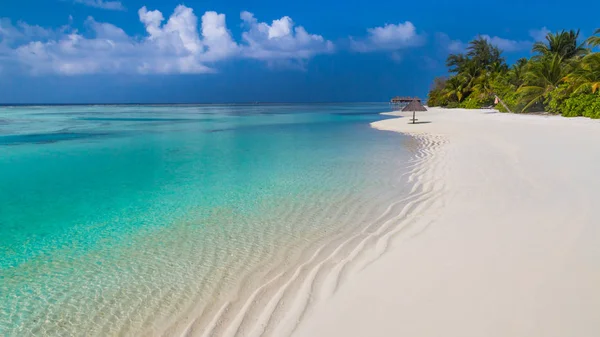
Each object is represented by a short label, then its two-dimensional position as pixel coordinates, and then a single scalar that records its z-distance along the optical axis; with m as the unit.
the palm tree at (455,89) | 45.88
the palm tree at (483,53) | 49.31
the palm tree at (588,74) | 18.77
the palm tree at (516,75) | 31.85
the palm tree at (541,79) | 24.77
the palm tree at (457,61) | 50.34
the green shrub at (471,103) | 40.88
